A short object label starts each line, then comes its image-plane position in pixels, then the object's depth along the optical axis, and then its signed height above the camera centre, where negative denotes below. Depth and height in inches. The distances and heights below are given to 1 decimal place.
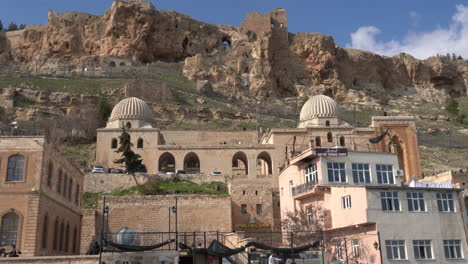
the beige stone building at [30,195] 951.0 +146.0
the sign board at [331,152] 1298.0 +283.8
